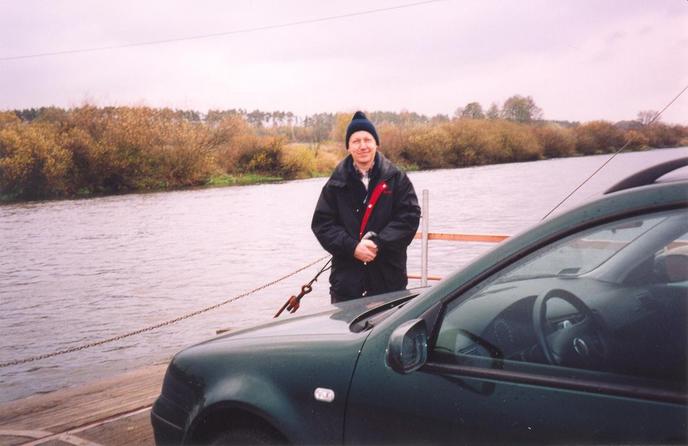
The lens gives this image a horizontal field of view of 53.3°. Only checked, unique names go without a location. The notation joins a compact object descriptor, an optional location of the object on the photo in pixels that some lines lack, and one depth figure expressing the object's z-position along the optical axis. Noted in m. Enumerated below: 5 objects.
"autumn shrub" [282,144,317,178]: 59.66
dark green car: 1.82
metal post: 6.74
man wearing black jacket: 4.47
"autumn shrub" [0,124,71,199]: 43.94
